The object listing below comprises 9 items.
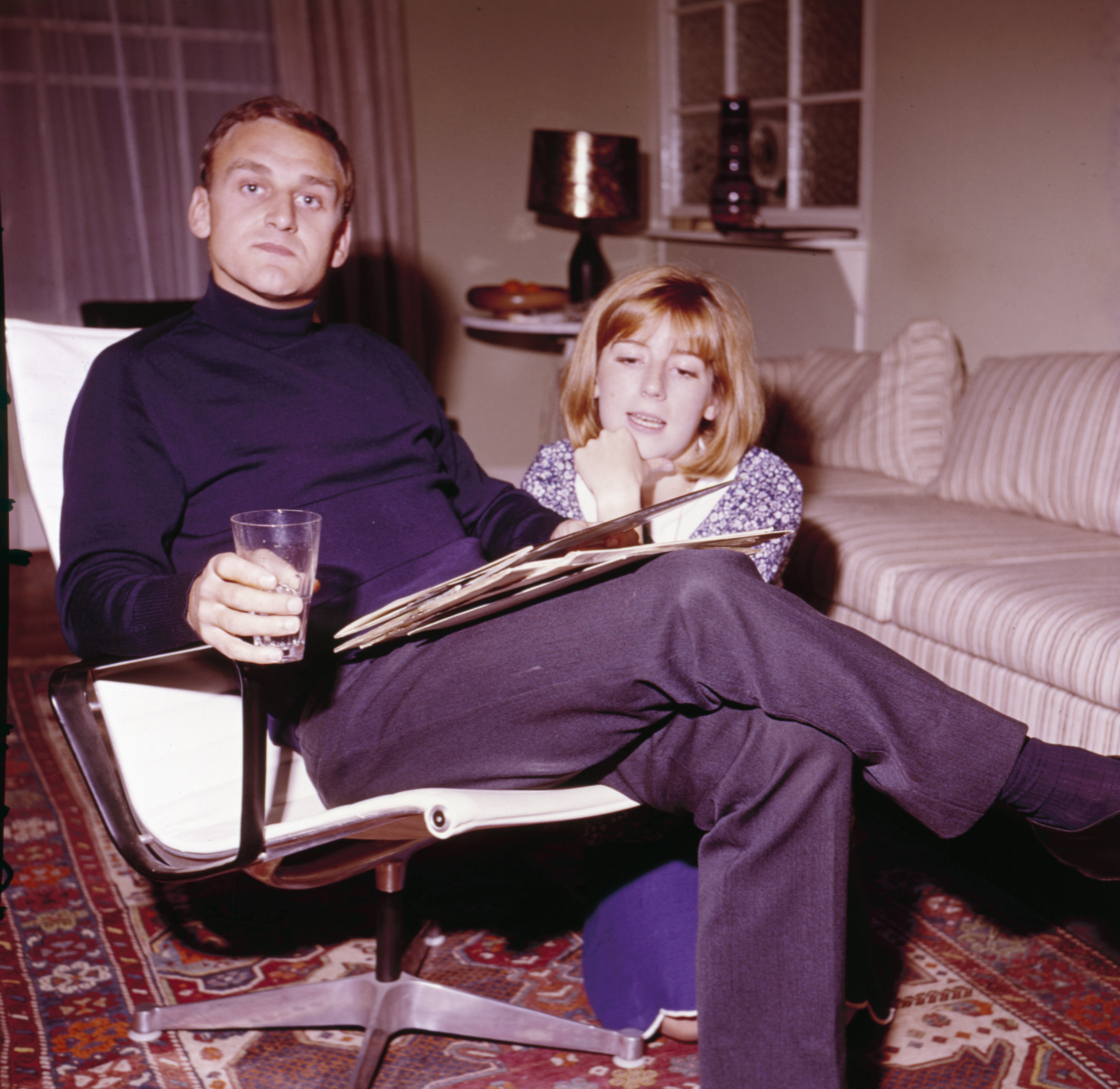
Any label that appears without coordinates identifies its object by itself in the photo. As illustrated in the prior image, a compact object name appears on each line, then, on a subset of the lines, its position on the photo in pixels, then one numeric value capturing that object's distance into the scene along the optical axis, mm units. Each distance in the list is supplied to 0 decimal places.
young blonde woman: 1551
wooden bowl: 3998
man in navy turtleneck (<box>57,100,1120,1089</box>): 1064
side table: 3902
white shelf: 3680
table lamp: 4047
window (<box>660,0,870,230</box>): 3877
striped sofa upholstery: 1974
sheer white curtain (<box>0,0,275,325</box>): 3963
